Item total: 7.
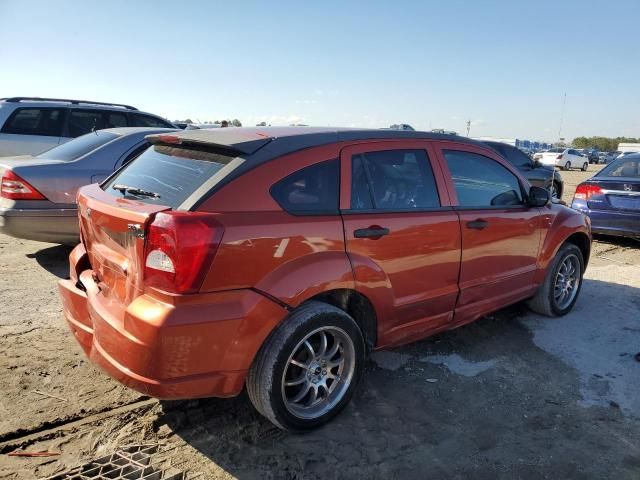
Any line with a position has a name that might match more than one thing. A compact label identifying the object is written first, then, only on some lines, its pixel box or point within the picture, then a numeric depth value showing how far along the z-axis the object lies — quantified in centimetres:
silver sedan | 515
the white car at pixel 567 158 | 3400
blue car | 723
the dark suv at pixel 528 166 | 1157
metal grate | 242
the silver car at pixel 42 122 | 819
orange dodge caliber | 236
